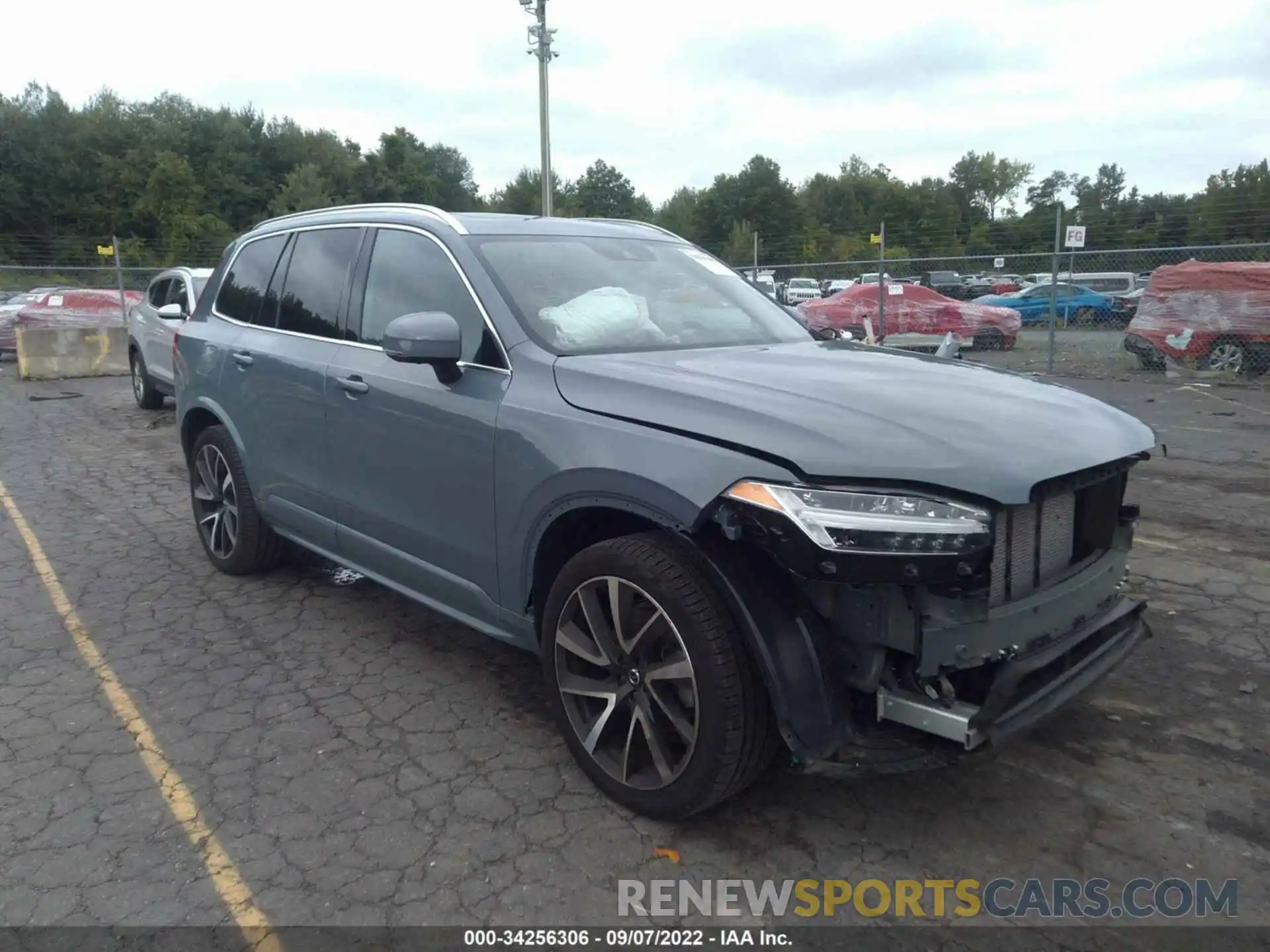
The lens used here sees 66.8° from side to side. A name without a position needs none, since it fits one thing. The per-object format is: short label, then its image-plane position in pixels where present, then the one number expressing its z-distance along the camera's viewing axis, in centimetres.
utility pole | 2162
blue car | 1817
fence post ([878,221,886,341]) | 1537
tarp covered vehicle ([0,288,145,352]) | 1830
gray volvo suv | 248
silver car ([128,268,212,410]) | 1073
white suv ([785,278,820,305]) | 3169
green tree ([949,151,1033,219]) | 10219
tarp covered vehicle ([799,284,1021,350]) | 1720
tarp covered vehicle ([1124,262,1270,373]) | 1319
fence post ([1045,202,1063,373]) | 1366
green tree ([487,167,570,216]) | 7219
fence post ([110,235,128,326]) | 1819
